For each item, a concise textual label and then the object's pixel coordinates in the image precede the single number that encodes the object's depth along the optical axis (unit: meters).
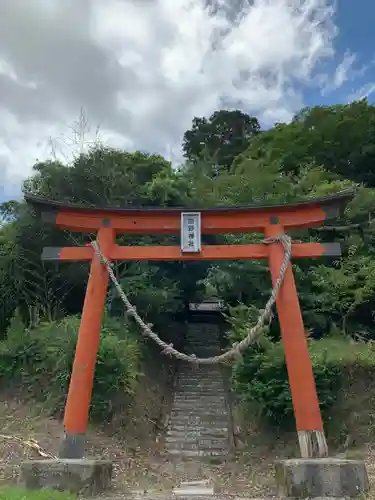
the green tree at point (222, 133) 29.16
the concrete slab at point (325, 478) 6.02
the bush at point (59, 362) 9.55
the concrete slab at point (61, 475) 6.25
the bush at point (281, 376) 8.92
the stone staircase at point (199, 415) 9.88
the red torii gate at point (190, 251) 7.16
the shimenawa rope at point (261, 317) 6.88
